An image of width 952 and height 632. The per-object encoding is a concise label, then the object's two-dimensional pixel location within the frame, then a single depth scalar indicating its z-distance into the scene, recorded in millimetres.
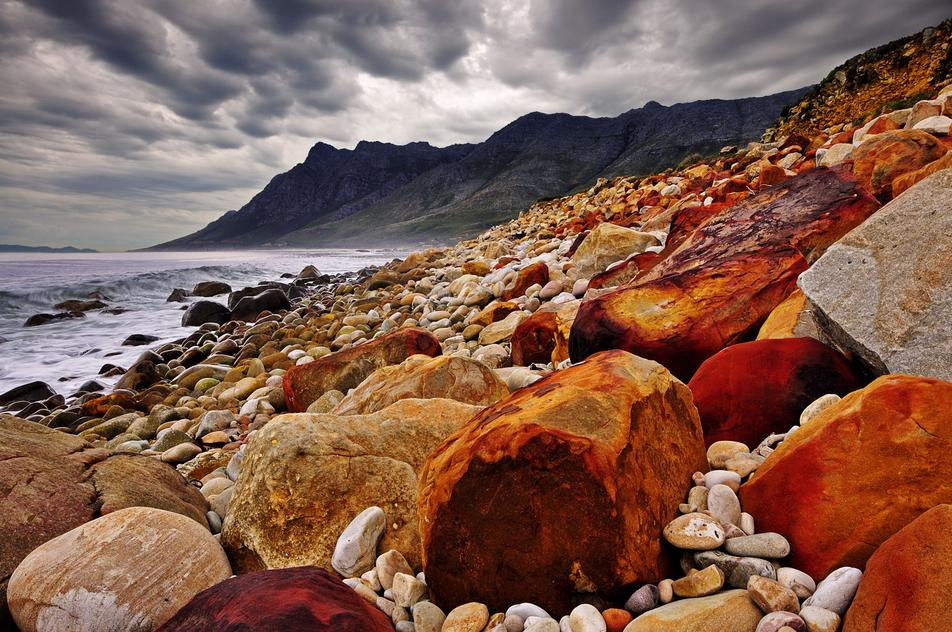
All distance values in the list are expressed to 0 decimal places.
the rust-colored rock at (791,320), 2789
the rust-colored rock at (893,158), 4512
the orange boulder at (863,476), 1486
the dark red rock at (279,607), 1358
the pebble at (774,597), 1332
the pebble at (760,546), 1510
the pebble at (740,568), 1467
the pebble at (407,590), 1814
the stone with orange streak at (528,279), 7492
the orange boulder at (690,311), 3143
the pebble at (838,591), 1310
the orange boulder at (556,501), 1612
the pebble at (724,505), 1689
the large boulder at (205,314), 15758
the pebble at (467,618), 1576
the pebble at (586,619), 1463
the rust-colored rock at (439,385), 3574
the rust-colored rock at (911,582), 1133
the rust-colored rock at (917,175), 3549
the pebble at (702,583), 1459
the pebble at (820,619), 1250
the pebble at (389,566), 1962
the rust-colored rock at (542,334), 4535
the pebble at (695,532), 1581
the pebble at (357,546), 2092
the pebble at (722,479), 1858
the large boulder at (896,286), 2107
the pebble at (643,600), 1532
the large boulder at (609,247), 6930
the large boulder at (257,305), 15359
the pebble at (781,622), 1274
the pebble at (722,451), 2066
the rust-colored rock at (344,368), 5371
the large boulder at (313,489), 2273
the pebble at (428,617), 1660
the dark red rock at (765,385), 2279
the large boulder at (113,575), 1786
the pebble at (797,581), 1417
